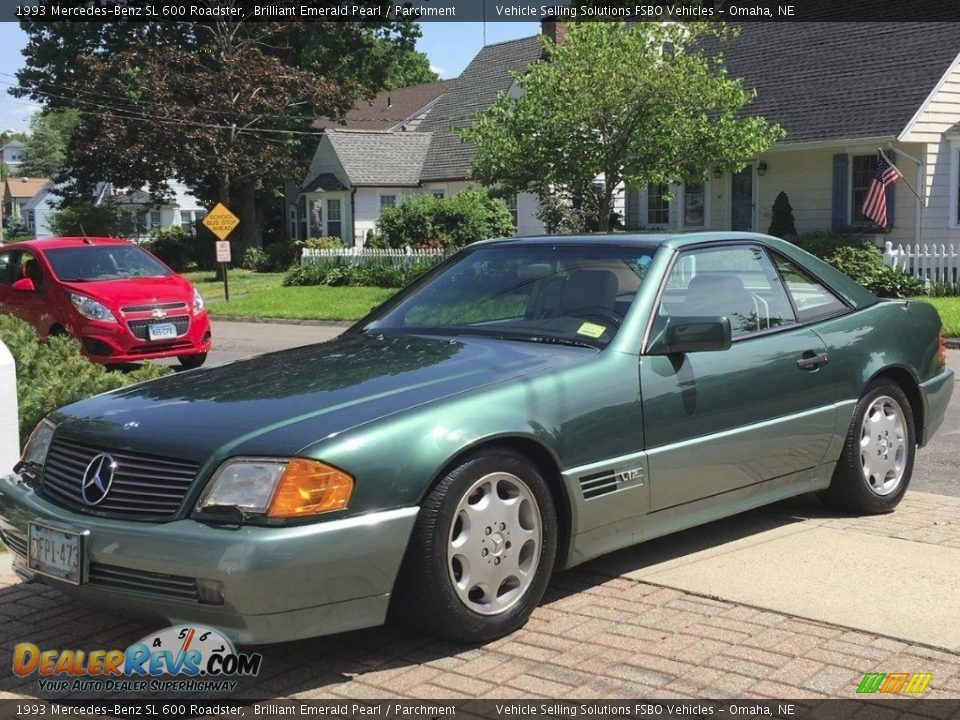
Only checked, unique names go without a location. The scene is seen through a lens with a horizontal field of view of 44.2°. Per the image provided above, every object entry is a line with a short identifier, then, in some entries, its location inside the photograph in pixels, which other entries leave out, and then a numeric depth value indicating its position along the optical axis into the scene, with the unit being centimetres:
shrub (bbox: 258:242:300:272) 4181
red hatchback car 1337
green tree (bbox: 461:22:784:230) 2264
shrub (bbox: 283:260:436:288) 3109
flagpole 2389
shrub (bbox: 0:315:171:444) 749
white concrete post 642
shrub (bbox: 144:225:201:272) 4650
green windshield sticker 524
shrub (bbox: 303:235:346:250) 3995
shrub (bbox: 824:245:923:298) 2180
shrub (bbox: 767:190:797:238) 2586
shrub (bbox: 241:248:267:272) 4247
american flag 2316
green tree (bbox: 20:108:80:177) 12539
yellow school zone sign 2814
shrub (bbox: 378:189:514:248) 3306
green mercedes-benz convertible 403
